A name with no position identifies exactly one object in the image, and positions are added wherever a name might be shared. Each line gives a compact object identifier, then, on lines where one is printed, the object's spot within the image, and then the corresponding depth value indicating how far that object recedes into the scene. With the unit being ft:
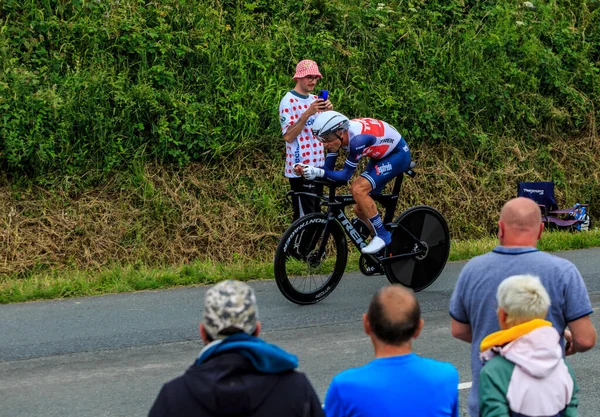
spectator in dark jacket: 19.43
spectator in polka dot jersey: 64.69
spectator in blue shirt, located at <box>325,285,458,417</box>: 21.81
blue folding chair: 86.33
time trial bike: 56.03
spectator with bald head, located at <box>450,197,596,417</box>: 25.94
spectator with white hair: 23.31
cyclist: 54.90
